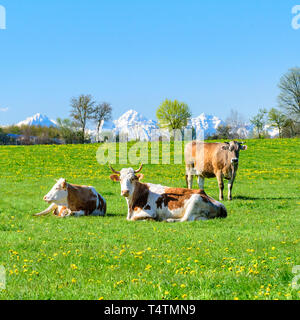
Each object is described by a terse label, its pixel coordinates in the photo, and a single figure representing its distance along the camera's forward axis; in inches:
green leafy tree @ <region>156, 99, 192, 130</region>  3821.4
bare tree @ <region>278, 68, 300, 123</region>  3041.3
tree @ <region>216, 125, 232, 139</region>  3746.6
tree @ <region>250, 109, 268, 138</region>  4092.0
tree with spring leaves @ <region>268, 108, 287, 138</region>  4005.9
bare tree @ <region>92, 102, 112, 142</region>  3453.2
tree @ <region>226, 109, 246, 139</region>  4239.7
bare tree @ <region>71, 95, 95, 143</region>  3346.5
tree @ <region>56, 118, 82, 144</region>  3561.5
